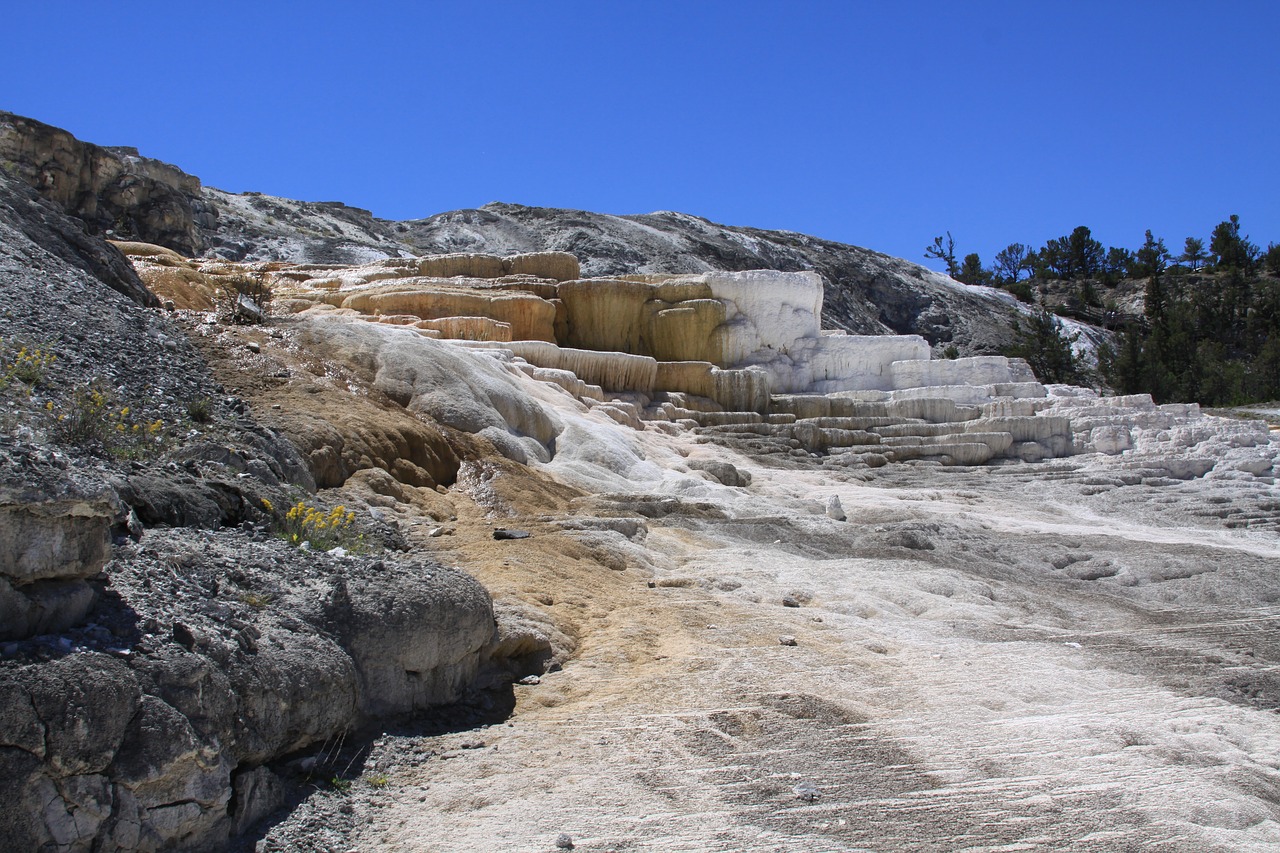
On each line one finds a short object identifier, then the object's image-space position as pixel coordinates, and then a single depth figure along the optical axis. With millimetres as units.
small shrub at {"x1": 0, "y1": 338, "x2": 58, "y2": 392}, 4961
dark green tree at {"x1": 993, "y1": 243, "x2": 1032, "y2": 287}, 51844
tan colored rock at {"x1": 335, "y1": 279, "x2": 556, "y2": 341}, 18016
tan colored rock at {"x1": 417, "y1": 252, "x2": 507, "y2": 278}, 21859
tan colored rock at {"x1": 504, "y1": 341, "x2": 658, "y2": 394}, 16906
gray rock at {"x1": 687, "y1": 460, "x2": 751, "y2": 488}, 12562
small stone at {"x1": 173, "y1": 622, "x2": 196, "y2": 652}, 3223
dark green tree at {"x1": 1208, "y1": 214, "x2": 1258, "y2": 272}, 44281
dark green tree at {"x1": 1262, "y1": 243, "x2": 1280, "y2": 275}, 43500
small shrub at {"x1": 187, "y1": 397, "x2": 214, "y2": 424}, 6352
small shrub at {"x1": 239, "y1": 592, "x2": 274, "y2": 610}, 3726
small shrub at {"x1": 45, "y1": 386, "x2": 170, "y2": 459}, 4449
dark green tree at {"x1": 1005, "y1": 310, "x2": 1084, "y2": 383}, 33281
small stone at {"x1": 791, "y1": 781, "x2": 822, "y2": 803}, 3613
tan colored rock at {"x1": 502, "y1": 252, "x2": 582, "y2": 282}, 22484
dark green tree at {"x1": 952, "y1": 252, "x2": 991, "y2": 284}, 50594
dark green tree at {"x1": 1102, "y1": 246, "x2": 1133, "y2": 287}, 47500
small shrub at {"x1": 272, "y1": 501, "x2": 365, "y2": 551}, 4703
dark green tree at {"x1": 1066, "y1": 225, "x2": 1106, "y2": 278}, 49219
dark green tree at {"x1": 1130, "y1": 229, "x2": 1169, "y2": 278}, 46156
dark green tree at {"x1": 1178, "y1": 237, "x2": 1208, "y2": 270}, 48500
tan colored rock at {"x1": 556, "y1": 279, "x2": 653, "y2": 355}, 21188
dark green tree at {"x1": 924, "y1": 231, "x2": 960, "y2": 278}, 52125
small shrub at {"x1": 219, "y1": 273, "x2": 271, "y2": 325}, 10102
